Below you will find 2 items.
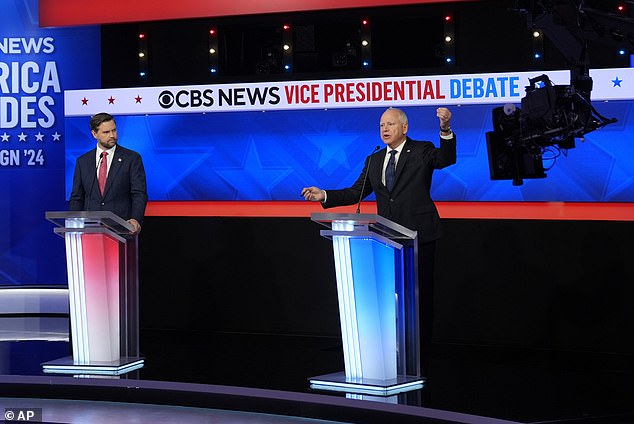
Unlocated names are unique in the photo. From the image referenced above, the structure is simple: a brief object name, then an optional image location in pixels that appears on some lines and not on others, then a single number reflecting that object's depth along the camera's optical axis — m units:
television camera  5.16
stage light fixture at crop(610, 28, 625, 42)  5.18
